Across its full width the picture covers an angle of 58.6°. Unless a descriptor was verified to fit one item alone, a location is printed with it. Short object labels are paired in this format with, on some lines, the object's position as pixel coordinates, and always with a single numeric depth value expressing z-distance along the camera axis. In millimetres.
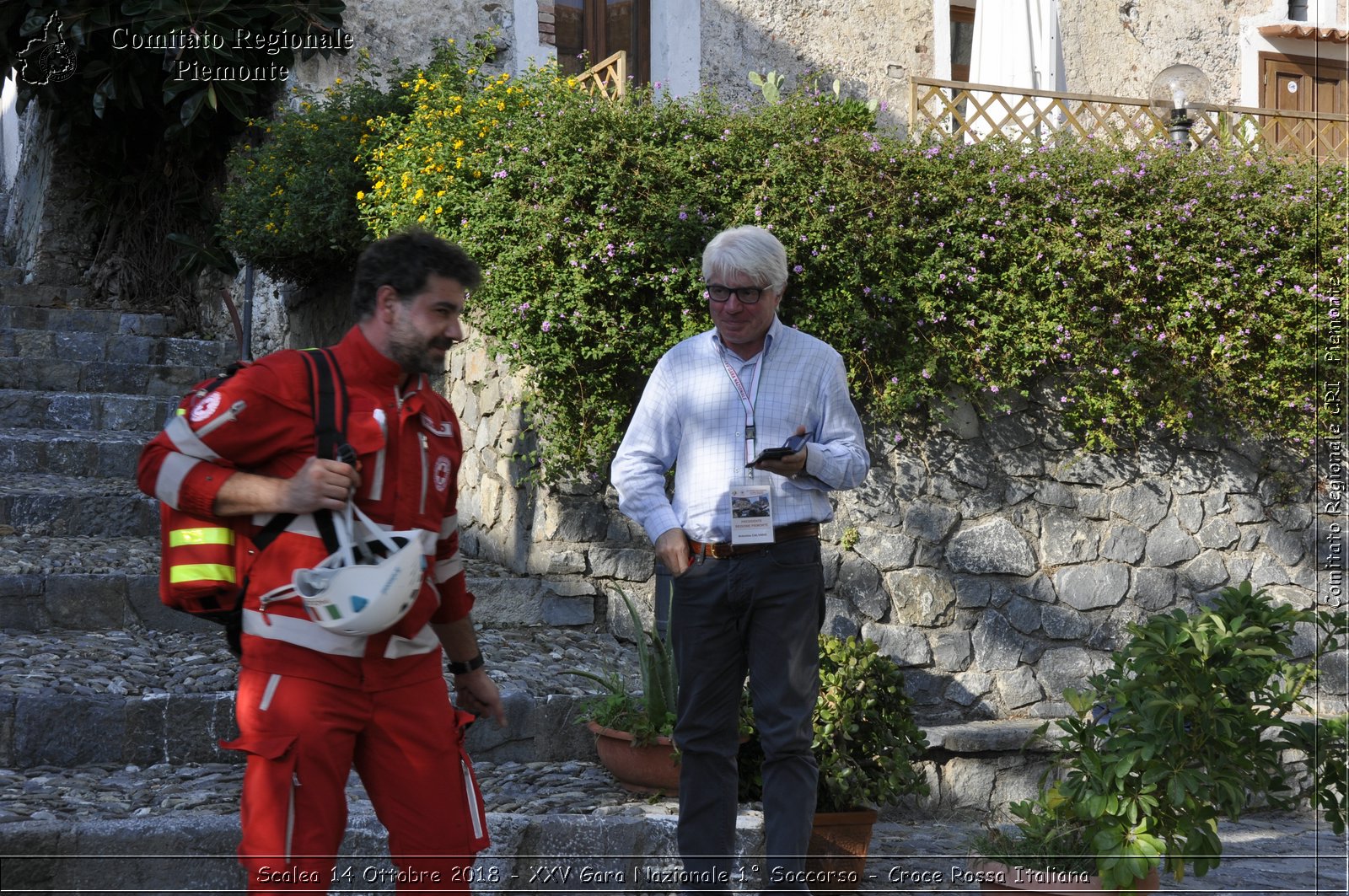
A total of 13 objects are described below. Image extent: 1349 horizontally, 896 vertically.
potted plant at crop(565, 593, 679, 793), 3936
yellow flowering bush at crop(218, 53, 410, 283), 6980
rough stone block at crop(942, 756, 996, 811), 5156
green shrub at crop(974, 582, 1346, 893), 3158
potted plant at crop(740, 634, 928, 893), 3764
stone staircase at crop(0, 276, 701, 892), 3252
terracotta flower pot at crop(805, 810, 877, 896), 3717
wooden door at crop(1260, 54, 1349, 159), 11875
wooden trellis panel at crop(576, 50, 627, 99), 6754
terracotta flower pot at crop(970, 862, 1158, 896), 3249
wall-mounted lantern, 7785
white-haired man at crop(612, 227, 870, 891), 3076
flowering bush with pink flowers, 5281
